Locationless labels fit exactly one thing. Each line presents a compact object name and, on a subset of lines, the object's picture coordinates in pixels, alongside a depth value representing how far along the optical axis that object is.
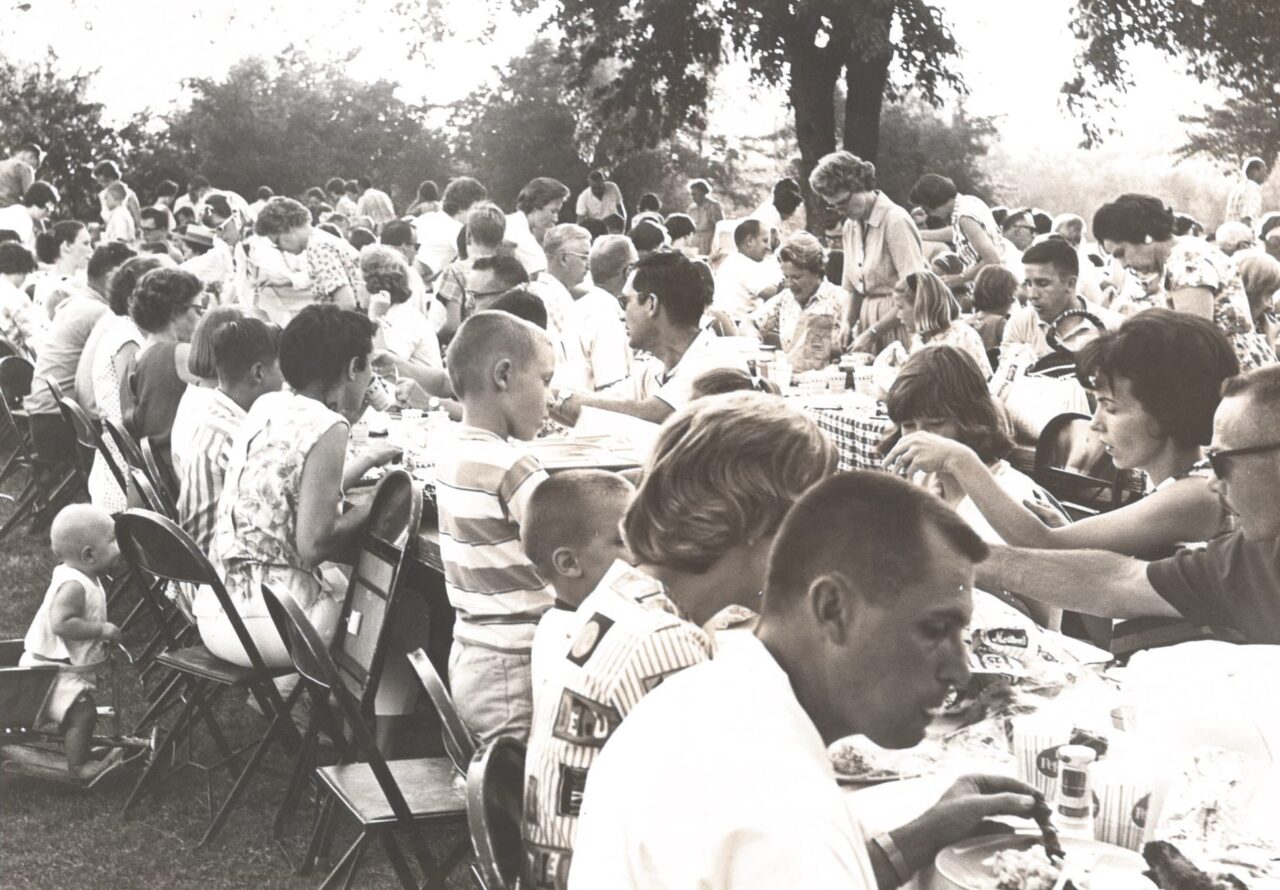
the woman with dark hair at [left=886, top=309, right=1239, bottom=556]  3.22
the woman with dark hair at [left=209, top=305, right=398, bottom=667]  4.00
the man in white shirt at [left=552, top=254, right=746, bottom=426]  5.18
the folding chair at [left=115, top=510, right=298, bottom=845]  3.60
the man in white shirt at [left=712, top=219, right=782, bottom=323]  9.95
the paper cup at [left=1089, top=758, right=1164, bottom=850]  1.88
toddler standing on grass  4.45
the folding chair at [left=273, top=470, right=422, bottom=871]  3.45
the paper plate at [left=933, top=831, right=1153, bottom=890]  1.73
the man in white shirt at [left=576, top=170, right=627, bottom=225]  13.86
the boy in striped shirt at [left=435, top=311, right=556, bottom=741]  3.27
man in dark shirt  2.52
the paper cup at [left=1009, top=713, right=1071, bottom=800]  2.05
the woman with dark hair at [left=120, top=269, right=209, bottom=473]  5.81
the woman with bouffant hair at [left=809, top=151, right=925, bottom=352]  7.80
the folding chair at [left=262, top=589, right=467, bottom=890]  2.91
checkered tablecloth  5.50
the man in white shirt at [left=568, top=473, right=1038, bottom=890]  1.19
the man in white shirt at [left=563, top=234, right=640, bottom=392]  5.95
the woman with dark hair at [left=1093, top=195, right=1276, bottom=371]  5.87
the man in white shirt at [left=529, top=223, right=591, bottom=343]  6.94
